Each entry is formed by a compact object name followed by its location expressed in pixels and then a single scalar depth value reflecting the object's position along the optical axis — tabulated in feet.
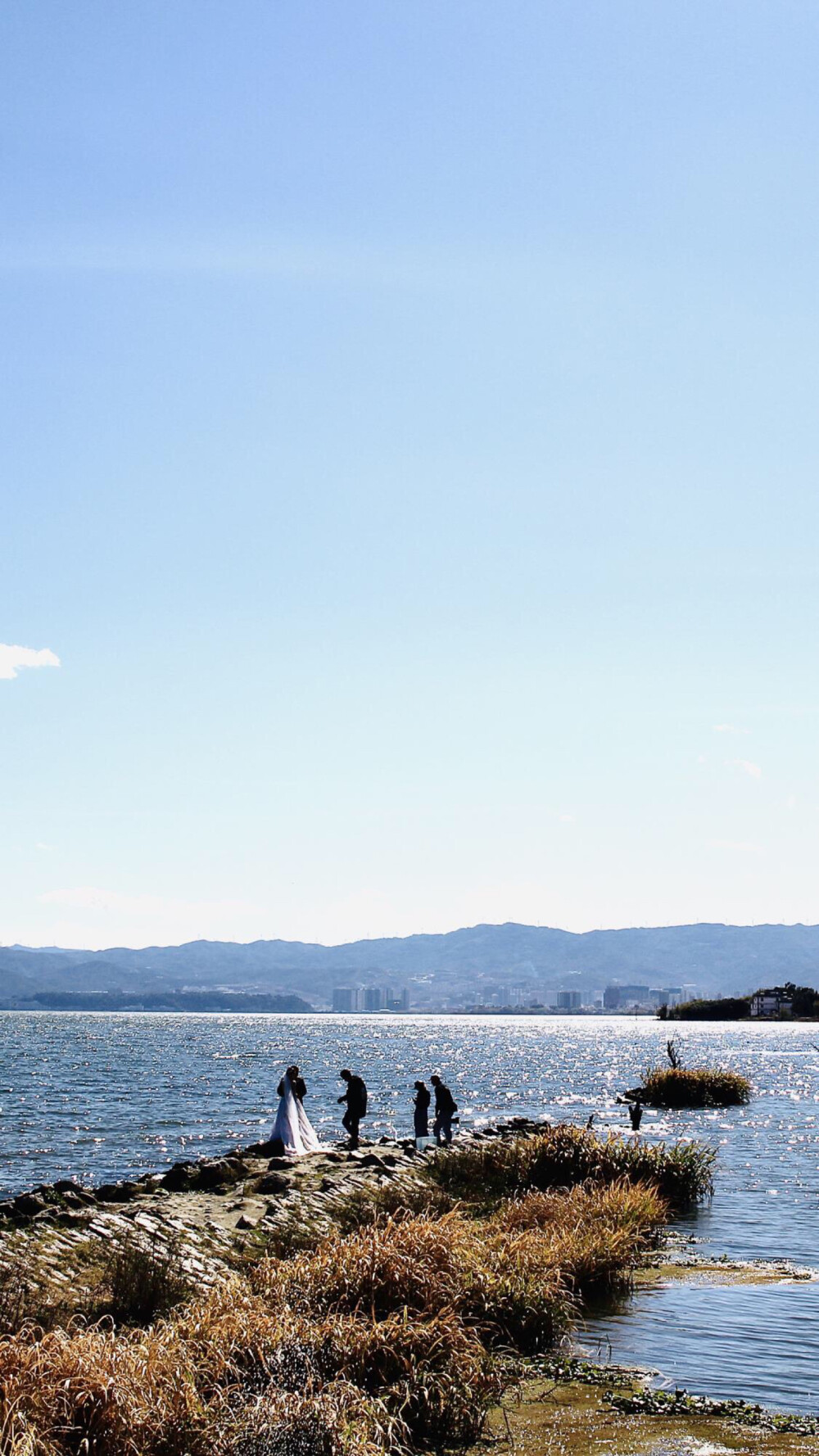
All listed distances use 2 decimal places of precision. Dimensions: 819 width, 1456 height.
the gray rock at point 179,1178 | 80.72
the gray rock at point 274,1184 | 76.13
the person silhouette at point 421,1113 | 112.78
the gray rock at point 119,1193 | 77.82
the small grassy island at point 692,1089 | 176.35
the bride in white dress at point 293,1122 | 94.73
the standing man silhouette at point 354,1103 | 103.09
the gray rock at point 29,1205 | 69.10
